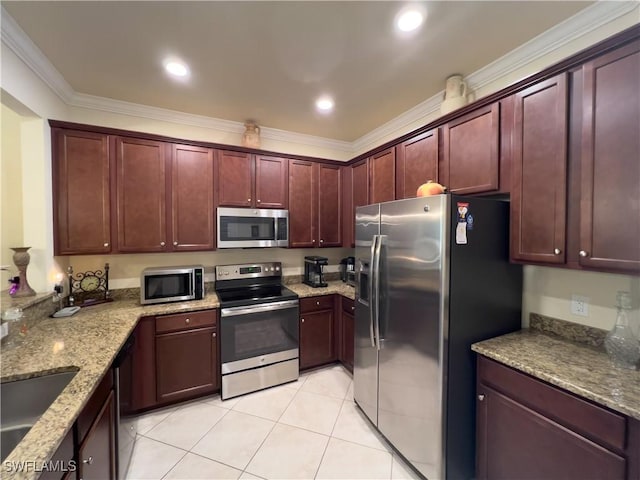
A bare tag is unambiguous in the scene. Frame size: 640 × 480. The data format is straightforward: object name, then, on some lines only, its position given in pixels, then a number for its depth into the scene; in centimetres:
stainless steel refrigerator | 150
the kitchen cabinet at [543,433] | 103
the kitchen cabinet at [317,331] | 281
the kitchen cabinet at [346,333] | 279
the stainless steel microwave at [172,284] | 232
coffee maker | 312
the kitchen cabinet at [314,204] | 304
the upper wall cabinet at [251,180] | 269
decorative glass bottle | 127
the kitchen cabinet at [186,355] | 223
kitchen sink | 113
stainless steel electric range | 243
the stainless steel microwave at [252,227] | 266
